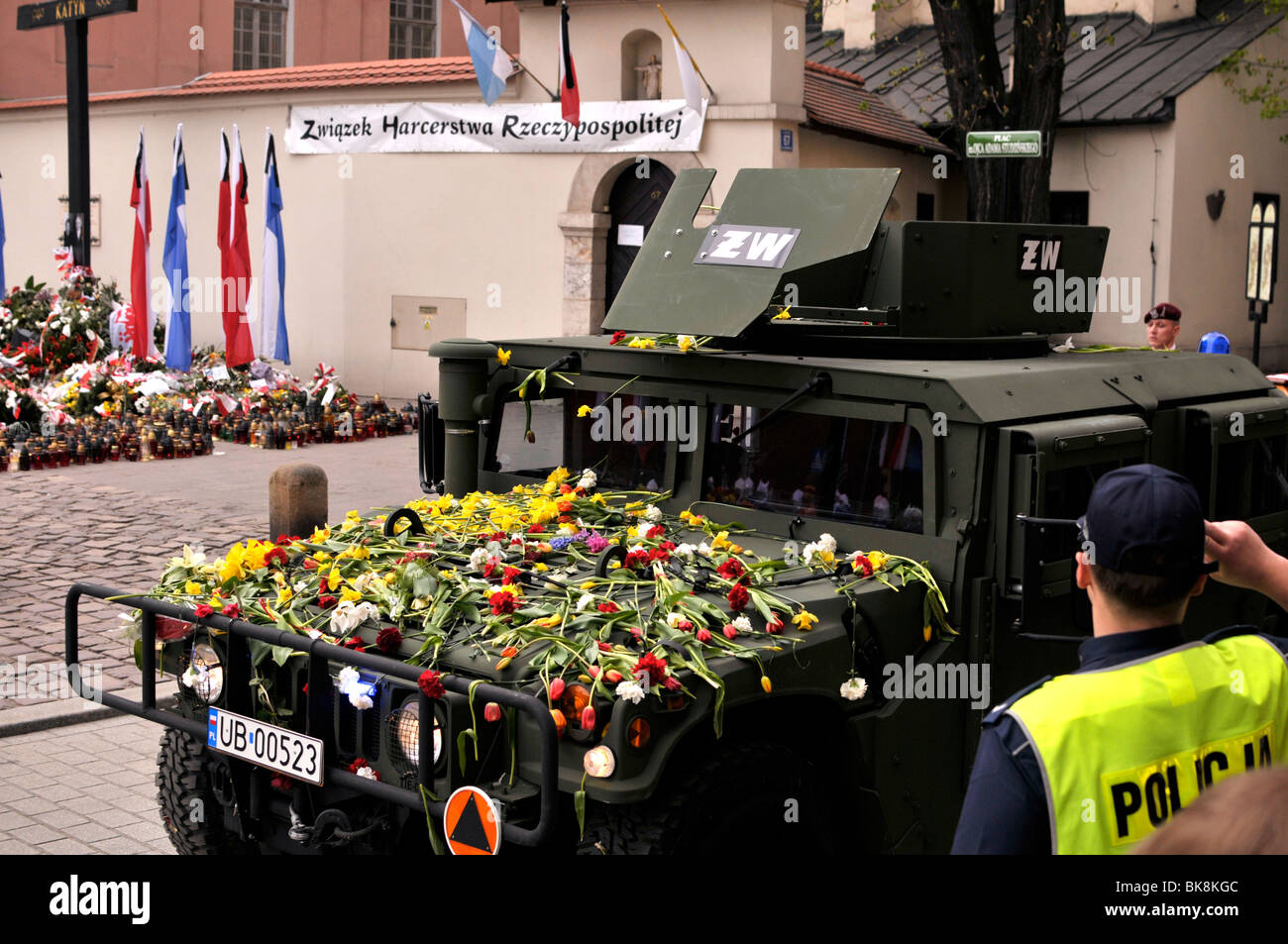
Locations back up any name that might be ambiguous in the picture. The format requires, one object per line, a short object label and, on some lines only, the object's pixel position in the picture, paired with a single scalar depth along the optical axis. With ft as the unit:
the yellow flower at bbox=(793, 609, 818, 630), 13.88
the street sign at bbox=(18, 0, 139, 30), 65.21
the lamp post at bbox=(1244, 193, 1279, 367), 48.65
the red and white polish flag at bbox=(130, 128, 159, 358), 62.03
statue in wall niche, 56.70
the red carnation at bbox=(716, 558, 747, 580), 14.87
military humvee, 13.02
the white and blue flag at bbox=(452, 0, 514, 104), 56.13
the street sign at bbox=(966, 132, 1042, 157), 32.68
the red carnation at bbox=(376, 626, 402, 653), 13.93
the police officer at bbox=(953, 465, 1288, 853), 7.91
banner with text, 55.83
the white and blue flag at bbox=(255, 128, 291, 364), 60.95
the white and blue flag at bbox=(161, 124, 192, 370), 61.82
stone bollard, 27.63
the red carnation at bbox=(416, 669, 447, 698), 12.78
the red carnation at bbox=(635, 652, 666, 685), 12.53
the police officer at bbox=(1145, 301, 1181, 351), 32.71
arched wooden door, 56.90
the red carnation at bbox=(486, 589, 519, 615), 14.19
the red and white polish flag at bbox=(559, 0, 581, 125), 54.39
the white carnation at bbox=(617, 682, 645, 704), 12.26
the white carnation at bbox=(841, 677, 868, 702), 14.02
